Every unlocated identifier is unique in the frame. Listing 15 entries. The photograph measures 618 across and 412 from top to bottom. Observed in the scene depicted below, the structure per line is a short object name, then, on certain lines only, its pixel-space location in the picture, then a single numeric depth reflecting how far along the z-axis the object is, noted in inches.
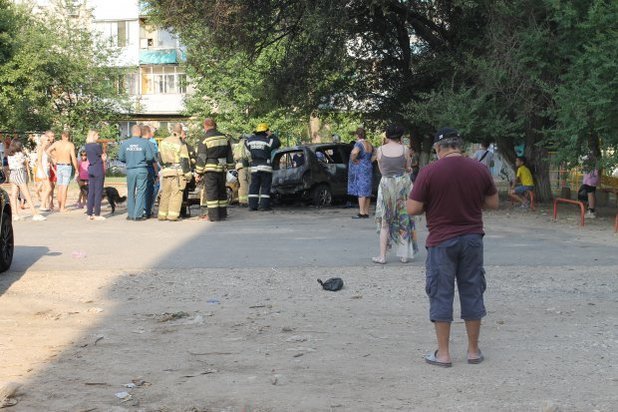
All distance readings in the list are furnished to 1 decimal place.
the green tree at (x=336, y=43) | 743.1
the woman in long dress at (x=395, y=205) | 420.8
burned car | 792.3
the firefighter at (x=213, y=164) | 644.7
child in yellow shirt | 751.7
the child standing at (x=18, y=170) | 661.3
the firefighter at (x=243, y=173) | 797.3
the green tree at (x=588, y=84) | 556.1
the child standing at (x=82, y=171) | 752.3
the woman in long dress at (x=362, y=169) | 674.2
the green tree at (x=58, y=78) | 1483.8
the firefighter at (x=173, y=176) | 658.2
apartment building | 2260.1
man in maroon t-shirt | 235.9
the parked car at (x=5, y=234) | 406.3
